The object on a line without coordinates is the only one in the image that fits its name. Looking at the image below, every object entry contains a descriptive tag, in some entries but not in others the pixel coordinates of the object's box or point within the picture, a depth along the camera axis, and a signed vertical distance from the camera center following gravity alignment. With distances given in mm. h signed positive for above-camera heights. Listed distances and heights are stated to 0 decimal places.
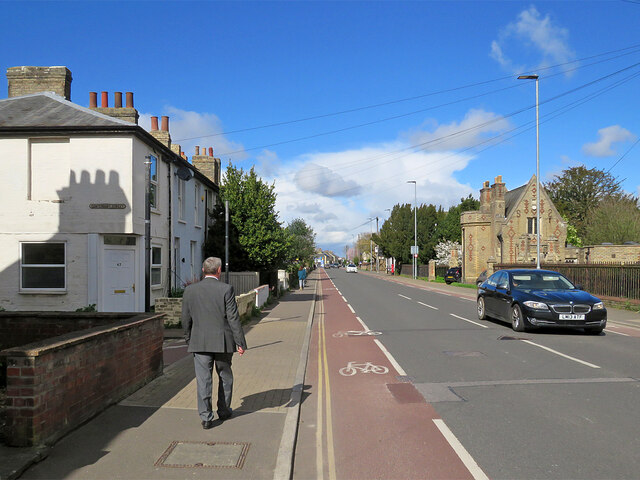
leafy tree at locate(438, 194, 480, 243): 74375 +4091
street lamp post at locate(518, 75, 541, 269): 25891 +5222
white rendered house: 14047 +1233
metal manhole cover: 4336 -1832
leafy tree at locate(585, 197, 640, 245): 40594 +2244
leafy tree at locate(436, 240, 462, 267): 67575 +78
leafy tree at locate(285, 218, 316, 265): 39594 +992
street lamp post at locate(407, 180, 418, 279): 58862 -34
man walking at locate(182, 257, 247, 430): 5297 -829
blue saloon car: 11828 -1271
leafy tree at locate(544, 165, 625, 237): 65375 +7929
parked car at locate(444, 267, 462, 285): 47625 -2252
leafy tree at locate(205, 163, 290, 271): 21688 +1096
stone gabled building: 47781 +1945
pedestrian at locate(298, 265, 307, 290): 35625 -1675
